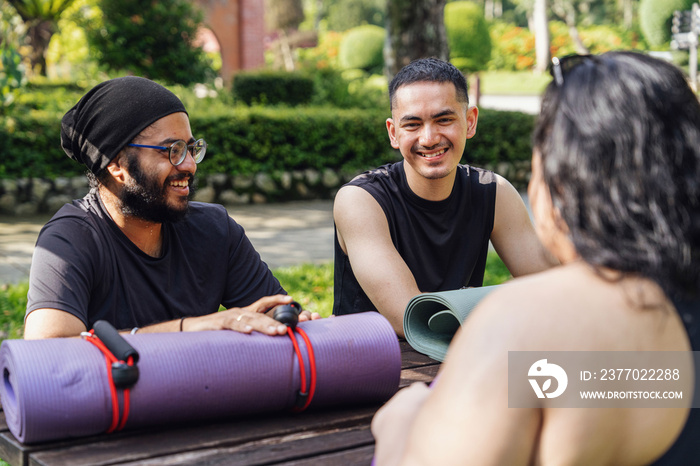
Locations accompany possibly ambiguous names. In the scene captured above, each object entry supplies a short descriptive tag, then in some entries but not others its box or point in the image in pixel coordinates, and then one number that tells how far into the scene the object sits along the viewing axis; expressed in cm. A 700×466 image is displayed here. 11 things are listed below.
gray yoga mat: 229
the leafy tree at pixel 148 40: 1343
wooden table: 161
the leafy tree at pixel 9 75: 879
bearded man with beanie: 242
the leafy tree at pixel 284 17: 2556
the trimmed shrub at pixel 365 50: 3459
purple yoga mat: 164
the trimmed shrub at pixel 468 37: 3128
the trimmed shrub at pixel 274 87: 1293
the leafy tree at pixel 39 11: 1458
